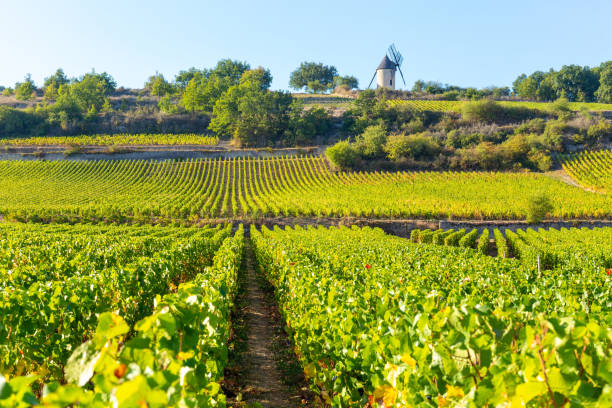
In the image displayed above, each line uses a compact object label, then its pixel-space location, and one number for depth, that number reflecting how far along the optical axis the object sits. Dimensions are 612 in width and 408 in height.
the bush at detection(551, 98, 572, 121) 72.96
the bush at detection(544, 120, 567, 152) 60.12
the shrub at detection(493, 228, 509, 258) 22.75
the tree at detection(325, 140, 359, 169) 57.50
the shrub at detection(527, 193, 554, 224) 34.06
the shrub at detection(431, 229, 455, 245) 27.87
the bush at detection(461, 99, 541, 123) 75.50
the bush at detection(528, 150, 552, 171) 54.53
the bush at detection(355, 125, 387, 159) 60.09
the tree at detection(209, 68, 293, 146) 73.62
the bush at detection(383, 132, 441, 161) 59.19
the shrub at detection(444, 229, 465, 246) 27.03
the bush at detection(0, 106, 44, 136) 77.50
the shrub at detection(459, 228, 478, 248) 25.32
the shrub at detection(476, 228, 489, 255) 24.14
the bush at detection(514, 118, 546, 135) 66.25
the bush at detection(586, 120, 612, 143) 62.63
